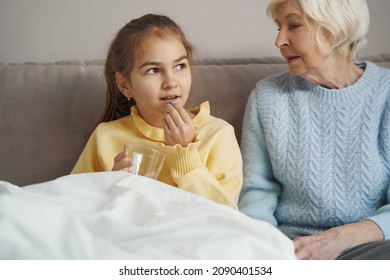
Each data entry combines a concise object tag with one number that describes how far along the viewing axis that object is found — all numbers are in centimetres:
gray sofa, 171
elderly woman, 156
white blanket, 91
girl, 143
